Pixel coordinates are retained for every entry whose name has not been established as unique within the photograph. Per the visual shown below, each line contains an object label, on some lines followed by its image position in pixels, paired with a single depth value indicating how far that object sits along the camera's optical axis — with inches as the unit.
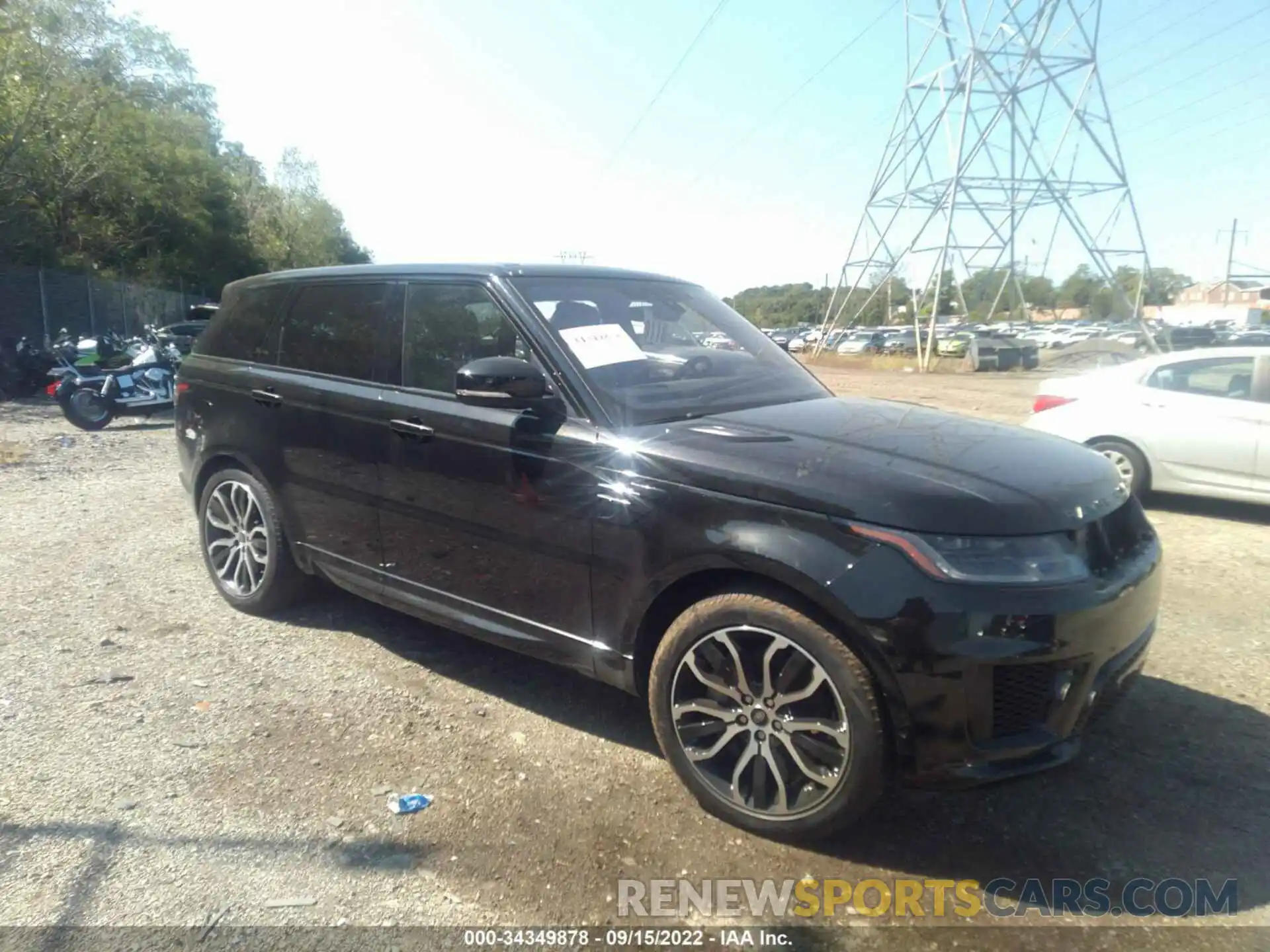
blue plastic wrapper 122.5
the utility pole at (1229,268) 3110.2
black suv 104.0
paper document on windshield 139.3
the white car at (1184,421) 284.8
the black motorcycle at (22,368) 598.2
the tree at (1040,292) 2775.6
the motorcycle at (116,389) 478.3
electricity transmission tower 1277.1
